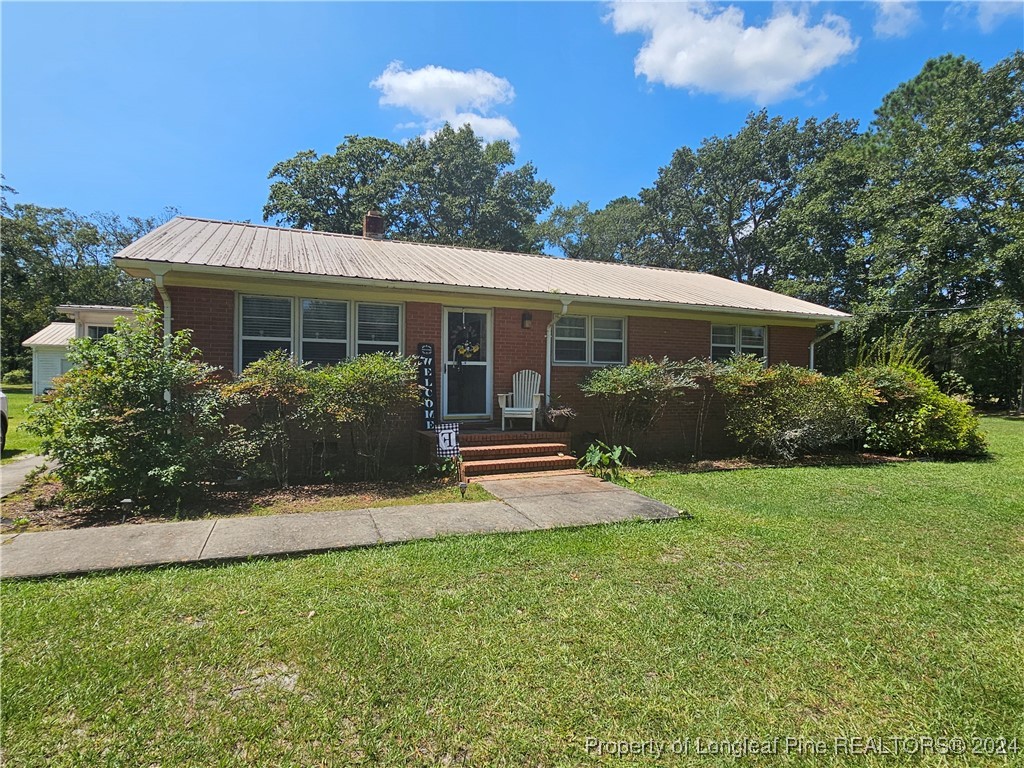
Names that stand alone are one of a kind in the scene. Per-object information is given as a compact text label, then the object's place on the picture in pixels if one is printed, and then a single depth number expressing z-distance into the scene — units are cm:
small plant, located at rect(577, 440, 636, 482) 748
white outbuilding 2194
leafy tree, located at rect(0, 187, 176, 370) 2628
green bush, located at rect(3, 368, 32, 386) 3144
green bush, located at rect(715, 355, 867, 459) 902
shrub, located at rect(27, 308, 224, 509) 537
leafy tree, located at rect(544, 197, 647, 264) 3556
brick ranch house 749
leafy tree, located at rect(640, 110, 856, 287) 2927
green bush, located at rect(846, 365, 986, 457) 977
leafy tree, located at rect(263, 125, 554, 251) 3119
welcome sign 846
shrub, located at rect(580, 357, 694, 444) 842
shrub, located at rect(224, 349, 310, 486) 627
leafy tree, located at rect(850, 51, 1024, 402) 1894
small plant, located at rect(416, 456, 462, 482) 714
